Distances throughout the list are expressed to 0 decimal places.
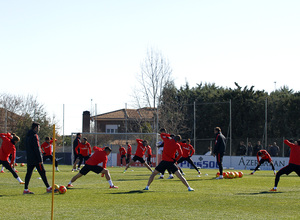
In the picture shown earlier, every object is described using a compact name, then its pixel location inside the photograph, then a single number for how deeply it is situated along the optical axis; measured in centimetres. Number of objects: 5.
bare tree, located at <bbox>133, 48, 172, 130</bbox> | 5053
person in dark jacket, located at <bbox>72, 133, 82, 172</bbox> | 2824
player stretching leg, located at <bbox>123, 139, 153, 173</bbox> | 2541
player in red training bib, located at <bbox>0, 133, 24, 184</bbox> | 1914
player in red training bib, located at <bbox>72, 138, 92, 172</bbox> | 2769
